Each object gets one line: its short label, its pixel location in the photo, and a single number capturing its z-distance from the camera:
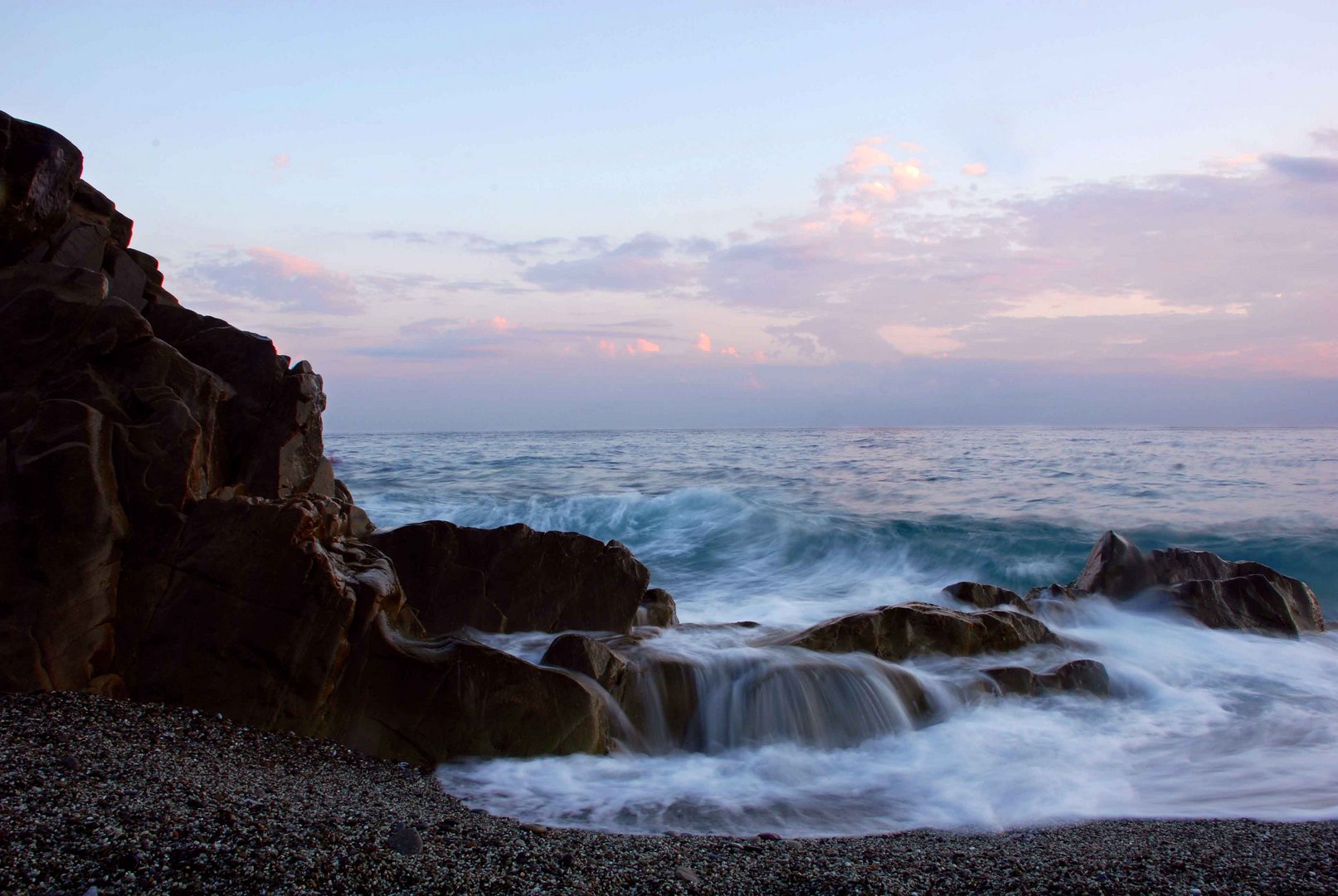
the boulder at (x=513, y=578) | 7.04
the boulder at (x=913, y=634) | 7.14
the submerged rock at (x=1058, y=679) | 6.84
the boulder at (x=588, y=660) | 5.82
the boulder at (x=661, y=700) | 5.93
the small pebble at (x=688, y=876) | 3.45
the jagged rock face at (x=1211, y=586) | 9.02
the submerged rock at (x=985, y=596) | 9.14
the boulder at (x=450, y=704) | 5.05
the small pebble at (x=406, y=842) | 3.36
